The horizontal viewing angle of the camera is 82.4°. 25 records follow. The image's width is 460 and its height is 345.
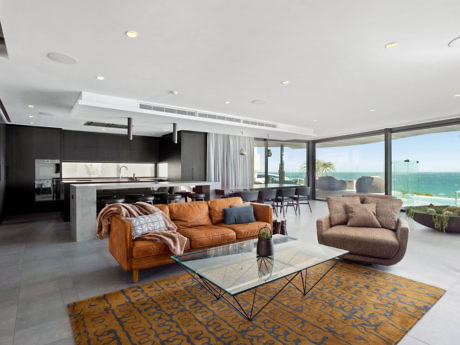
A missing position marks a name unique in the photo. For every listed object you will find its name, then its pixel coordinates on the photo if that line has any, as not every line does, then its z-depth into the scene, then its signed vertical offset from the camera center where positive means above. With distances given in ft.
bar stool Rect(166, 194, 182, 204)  19.13 -1.88
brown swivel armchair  10.17 -2.85
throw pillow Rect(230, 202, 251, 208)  14.18 -1.79
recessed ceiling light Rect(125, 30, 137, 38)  8.58 +4.60
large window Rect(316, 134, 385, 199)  27.89 +0.65
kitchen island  15.46 -2.33
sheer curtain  28.60 +1.34
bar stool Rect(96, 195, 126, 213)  17.07 -1.86
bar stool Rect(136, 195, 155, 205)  17.83 -1.82
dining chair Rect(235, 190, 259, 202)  20.58 -1.81
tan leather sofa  9.56 -2.62
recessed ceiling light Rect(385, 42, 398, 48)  9.33 +4.57
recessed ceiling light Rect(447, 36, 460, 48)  9.01 +4.54
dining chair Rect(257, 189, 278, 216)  21.64 -1.88
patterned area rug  6.42 -4.00
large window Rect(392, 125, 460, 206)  22.54 +0.57
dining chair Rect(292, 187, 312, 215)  24.17 -1.86
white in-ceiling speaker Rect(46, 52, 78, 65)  10.23 +4.57
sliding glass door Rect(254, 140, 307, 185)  32.09 +1.27
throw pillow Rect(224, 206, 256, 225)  13.26 -2.22
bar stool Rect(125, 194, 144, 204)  17.97 -1.70
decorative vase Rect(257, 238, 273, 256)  8.55 -2.45
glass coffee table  6.86 -2.79
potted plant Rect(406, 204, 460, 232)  16.78 -2.96
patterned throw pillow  10.18 -2.08
